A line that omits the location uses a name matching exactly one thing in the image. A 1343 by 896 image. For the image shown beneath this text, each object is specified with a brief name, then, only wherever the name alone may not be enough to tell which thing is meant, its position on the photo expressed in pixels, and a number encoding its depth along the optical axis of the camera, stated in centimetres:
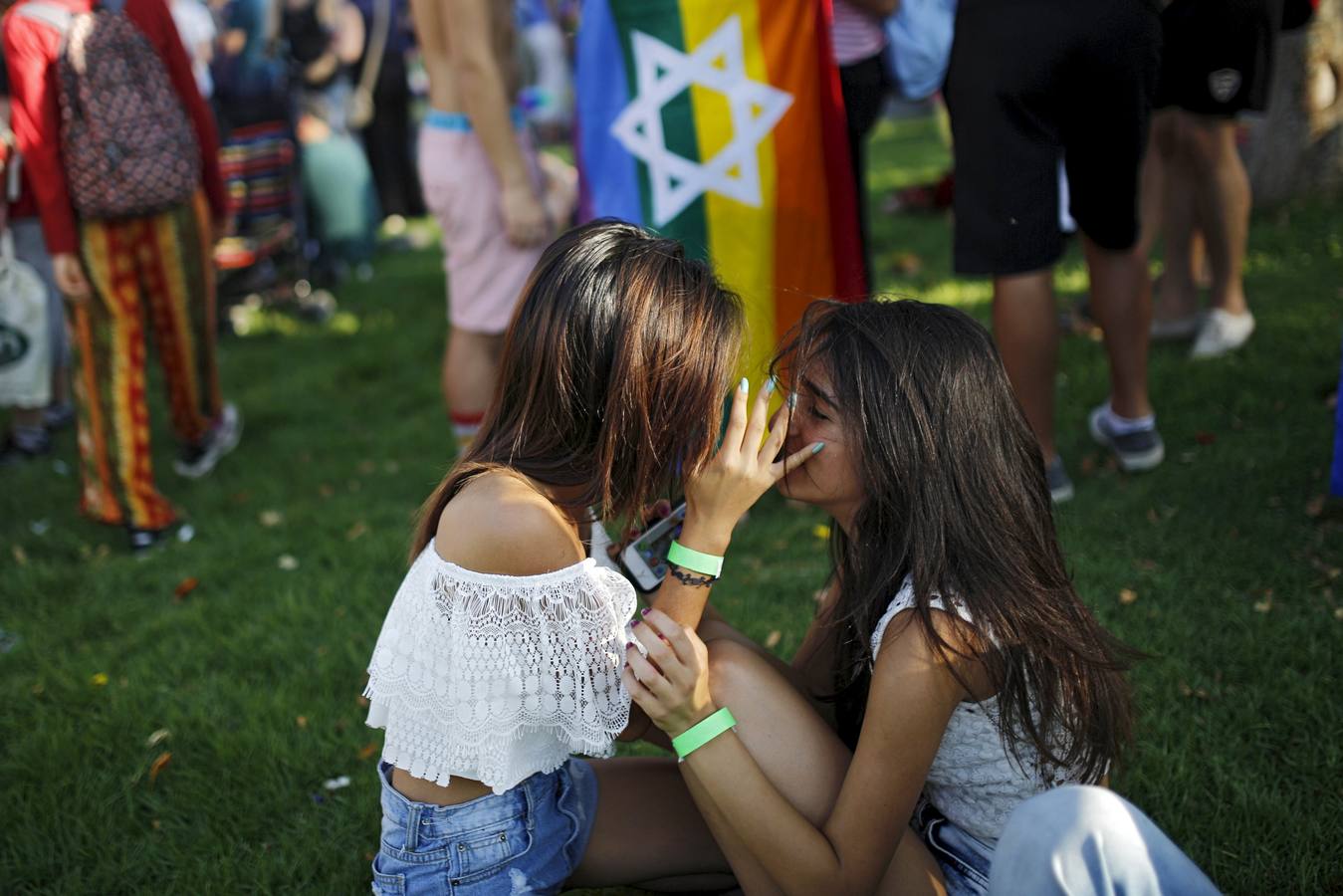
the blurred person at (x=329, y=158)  693
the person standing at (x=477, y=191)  345
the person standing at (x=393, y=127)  836
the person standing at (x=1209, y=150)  382
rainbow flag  312
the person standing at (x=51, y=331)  431
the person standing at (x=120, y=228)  358
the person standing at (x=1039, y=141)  296
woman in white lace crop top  181
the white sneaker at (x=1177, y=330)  439
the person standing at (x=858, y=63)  342
